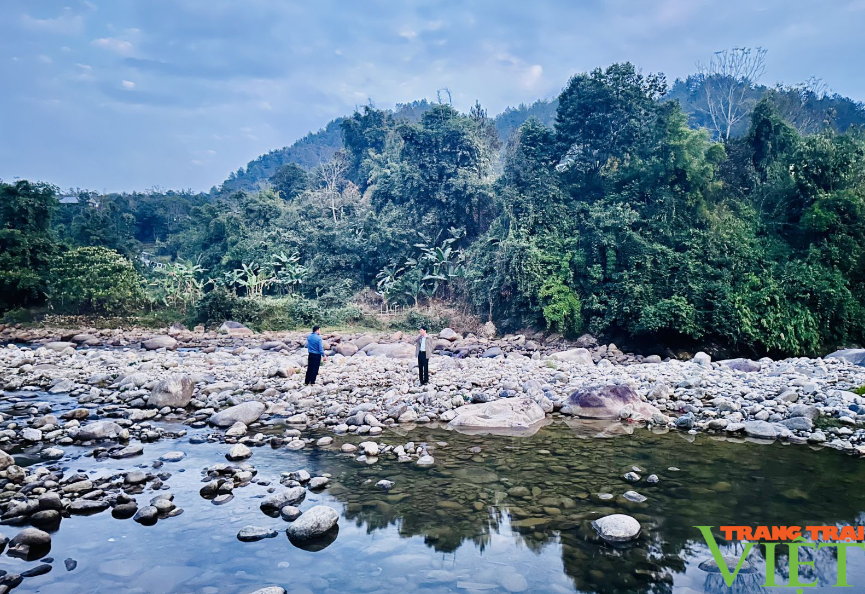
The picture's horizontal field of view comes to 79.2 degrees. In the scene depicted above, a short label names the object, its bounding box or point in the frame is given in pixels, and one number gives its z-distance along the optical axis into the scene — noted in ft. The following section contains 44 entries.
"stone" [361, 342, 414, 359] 56.39
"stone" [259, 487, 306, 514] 19.01
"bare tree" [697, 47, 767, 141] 110.42
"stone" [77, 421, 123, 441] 26.40
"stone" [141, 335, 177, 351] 63.41
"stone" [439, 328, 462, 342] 69.62
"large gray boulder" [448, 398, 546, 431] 30.14
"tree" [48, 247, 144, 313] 76.54
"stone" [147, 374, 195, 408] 33.60
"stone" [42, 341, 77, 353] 58.30
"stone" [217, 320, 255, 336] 75.15
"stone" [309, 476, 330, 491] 20.85
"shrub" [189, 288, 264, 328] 79.36
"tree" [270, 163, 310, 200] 141.90
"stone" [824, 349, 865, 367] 44.93
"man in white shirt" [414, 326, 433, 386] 38.65
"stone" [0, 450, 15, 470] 21.42
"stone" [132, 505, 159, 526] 17.98
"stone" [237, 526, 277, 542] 16.84
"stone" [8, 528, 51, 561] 15.60
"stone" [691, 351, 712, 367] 47.67
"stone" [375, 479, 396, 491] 20.98
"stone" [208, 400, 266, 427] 30.07
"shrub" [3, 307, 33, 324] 76.33
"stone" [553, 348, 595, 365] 49.65
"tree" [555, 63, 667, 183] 71.10
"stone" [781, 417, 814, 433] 27.45
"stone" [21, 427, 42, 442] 26.35
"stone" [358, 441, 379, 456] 24.99
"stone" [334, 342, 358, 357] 60.30
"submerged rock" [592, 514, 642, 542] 16.66
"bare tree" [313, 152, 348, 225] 109.40
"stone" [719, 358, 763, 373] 43.92
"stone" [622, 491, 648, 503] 19.56
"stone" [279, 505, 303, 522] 18.31
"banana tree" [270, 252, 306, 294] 92.65
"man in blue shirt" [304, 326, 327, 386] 38.93
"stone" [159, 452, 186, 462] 23.96
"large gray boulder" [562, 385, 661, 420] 31.58
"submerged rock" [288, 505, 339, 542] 16.98
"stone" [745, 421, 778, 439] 27.22
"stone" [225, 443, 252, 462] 24.17
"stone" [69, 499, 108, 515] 18.56
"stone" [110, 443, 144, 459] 24.26
